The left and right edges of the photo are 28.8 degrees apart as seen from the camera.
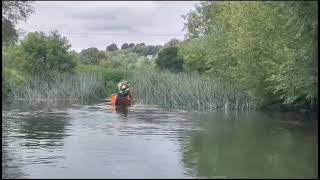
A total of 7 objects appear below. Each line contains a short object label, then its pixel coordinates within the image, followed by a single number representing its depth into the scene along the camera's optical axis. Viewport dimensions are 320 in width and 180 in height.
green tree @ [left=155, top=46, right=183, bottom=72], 59.21
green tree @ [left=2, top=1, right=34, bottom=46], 19.36
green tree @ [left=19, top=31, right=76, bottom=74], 50.27
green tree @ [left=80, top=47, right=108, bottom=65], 72.06
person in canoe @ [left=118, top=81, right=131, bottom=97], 36.16
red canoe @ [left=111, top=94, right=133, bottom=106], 35.75
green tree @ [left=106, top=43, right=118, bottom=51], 102.07
